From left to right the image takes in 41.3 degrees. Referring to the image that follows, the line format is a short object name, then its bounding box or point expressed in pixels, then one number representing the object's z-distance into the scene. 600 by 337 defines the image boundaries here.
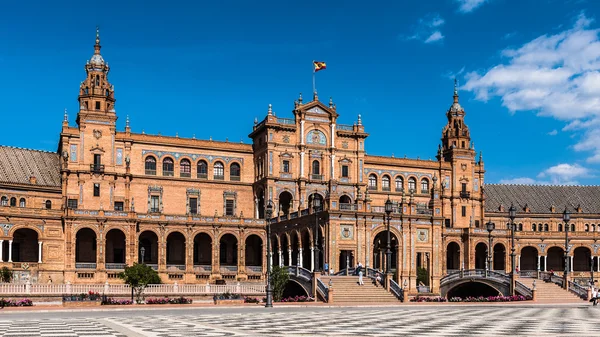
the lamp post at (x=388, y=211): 58.75
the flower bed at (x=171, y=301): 52.50
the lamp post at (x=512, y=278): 64.98
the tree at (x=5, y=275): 67.56
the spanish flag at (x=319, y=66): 85.81
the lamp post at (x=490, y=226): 67.00
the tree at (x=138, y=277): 55.50
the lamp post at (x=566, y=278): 67.50
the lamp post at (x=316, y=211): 64.26
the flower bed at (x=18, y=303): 48.66
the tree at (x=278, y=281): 61.14
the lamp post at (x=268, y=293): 47.62
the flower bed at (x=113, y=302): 50.34
